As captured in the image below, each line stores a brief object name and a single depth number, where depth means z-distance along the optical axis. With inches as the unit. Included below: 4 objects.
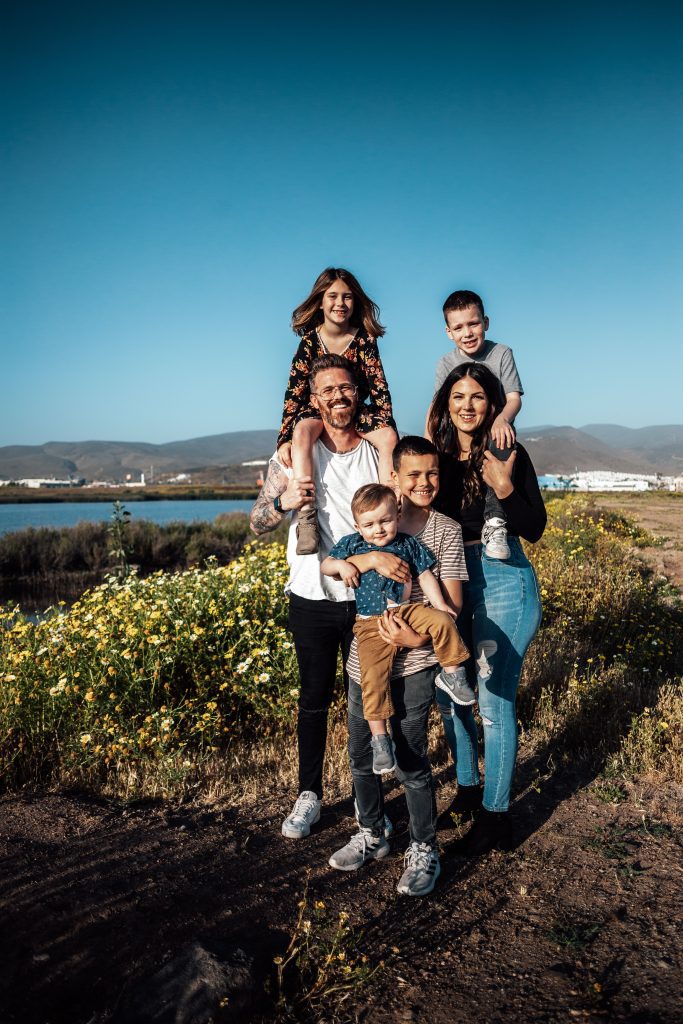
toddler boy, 109.5
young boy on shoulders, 159.0
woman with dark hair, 126.1
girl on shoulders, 138.6
